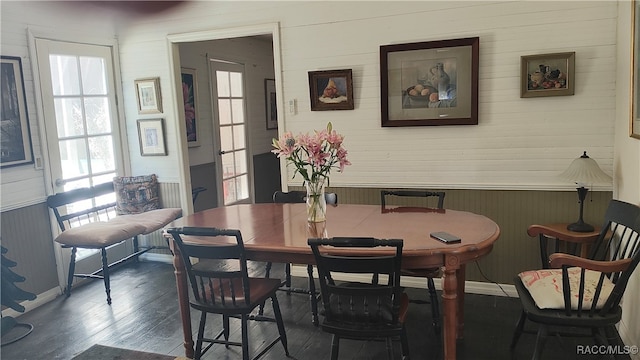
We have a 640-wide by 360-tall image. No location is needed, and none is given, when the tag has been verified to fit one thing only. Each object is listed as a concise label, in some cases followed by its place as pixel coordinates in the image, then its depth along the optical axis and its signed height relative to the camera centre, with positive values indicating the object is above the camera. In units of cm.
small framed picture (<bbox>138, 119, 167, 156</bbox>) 448 -5
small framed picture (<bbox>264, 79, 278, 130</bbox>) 621 +31
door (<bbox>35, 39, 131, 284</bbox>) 385 +14
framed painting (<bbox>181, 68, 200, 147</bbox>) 477 +28
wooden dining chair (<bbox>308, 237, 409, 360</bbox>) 209 -81
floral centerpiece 253 -15
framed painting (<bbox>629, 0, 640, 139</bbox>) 253 +21
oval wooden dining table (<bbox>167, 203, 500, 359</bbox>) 222 -58
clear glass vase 267 -44
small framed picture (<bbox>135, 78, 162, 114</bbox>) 442 +34
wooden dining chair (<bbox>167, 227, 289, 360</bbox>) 238 -89
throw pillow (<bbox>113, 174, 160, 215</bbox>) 438 -57
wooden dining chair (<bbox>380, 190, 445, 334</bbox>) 281 -91
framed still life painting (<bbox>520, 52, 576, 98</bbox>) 318 +27
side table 280 -75
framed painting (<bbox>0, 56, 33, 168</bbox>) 348 +15
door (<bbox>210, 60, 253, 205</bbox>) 532 -5
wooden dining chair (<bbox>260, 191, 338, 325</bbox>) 321 -56
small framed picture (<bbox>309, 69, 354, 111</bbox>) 376 +28
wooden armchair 214 -86
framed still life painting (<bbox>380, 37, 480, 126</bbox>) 342 +28
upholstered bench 370 -74
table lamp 296 -39
